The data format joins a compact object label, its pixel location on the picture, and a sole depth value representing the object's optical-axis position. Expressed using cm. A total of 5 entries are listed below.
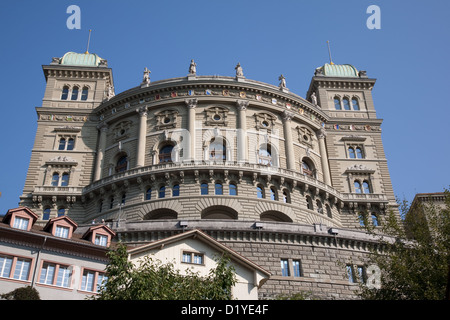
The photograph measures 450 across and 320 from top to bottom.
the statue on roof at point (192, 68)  6425
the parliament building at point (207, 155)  5316
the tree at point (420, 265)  2769
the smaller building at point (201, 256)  3145
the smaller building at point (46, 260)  2956
